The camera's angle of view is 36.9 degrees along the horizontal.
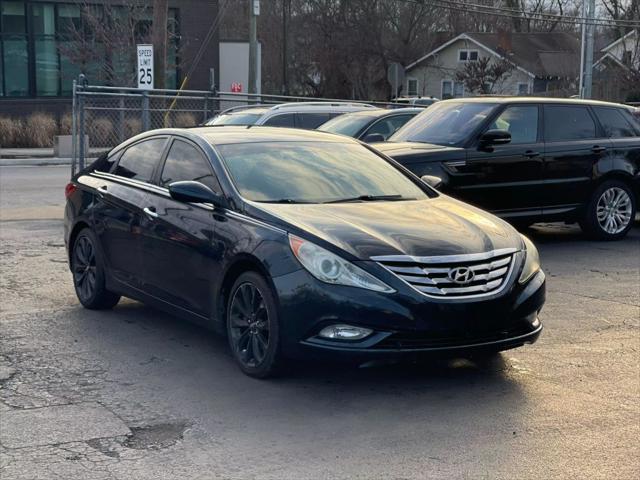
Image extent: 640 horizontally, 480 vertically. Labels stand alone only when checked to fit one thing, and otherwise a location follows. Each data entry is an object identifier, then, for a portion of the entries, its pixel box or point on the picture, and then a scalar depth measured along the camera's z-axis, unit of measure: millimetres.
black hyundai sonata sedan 5762
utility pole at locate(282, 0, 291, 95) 50584
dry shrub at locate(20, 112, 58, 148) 30953
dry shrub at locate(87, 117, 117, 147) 25266
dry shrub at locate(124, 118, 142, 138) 23961
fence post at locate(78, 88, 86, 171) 16109
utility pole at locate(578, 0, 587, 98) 39872
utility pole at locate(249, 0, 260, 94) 32281
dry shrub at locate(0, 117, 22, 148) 30703
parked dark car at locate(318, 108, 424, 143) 13992
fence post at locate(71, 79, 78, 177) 16016
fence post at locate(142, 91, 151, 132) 17031
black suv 11211
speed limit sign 18688
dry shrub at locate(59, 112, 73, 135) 31594
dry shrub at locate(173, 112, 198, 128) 27009
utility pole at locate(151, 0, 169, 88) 27938
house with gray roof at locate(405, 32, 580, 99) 62000
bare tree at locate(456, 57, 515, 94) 57000
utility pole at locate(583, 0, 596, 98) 38000
